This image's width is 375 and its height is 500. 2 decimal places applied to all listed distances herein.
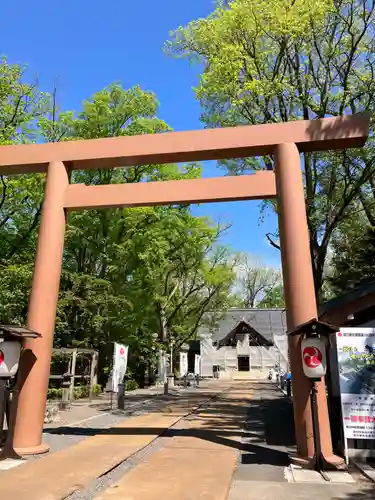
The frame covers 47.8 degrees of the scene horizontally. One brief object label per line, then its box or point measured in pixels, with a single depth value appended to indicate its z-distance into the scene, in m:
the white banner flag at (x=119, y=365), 13.97
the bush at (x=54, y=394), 16.23
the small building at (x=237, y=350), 41.03
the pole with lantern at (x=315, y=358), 5.86
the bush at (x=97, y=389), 18.92
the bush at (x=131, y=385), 23.06
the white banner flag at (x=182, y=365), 31.62
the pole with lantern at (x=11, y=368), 6.56
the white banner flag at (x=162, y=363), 25.24
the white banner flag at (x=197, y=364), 32.68
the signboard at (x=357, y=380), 6.21
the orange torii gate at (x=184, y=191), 6.74
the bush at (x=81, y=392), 17.19
